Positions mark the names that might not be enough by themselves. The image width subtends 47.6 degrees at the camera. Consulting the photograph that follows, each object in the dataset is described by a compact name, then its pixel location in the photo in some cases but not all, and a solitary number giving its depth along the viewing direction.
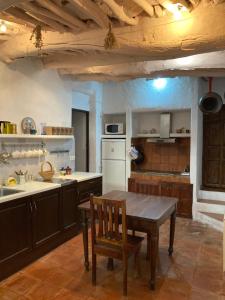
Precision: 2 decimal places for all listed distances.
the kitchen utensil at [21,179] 3.59
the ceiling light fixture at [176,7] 2.19
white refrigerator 5.59
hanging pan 4.73
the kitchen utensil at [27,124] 3.77
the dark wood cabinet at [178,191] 4.85
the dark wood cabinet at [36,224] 2.80
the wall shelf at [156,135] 5.02
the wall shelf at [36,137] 3.29
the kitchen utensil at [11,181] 3.43
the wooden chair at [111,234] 2.51
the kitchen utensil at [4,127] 3.30
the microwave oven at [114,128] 5.57
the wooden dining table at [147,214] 2.54
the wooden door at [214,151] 5.20
